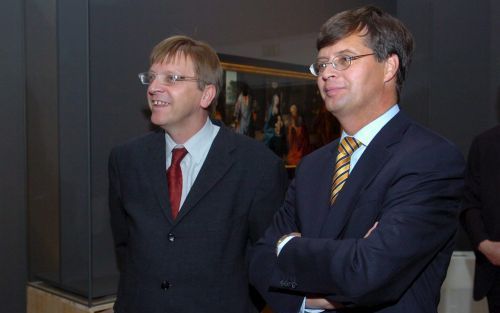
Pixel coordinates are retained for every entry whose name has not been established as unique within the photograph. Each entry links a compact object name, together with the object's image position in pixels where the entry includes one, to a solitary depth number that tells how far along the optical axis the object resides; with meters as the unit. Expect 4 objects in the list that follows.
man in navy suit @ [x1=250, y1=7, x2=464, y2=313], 1.91
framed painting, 4.88
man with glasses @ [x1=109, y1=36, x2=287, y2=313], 2.76
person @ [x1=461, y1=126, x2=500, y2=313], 3.61
